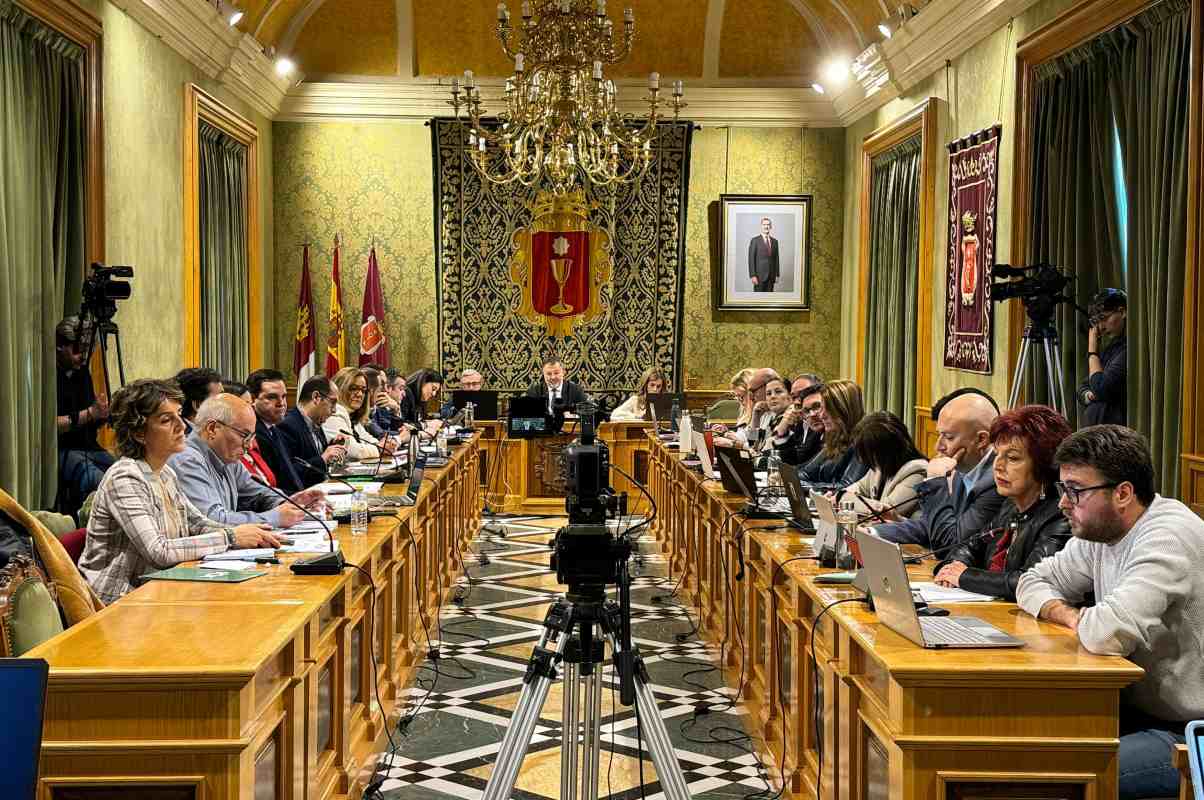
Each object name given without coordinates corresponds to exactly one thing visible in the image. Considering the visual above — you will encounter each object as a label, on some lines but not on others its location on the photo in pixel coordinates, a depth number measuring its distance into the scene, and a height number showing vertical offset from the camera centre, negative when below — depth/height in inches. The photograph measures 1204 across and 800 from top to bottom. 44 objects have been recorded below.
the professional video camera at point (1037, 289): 267.9 +10.3
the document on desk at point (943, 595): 138.6 -27.6
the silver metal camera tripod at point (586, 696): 115.3 -32.6
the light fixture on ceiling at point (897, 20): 372.8 +93.2
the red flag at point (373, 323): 490.3 +5.8
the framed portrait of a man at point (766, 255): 499.2 +31.9
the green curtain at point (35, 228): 255.6 +23.2
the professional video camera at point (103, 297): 271.3 +8.5
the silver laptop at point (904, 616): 113.4 -24.9
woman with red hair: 145.3 -16.6
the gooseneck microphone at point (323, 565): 152.4 -26.5
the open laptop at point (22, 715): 85.0 -24.5
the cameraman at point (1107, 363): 259.1 -4.9
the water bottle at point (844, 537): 157.2 -24.3
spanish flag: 484.4 +1.6
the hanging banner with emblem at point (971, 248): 331.0 +23.8
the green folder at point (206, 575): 146.2 -26.7
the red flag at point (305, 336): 485.4 +0.9
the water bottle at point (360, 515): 188.2 -25.4
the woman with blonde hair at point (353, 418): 330.6 -20.7
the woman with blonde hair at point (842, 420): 270.3 -17.0
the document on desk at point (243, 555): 161.2 -26.9
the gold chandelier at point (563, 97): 319.0 +62.6
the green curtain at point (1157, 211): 238.4 +23.9
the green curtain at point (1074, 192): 278.2 +32.5
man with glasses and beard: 111.8 -22.4
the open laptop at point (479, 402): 432.1 -20.9
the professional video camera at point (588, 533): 118.8 -17.6
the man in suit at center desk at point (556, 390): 465.4 -18.5
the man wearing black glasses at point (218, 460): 193.6 -18.3
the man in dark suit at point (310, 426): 289.4 -19.4
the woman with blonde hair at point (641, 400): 465.7 -22.2
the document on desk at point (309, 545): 170.7 -27.6
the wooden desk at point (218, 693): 104.3 -31.0
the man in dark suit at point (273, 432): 267.4 -19.1
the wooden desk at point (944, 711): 106.5 -32.3
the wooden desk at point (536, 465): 451.8 -44.2
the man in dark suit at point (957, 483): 177.6 -20.9
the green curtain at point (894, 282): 401.1 +18.2
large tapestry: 492.4 +21.4
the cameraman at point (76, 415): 278.2 -16.6
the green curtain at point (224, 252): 400.2 +27.7
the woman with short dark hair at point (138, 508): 160.1 -20.9
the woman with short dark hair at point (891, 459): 213.5 -20.1
